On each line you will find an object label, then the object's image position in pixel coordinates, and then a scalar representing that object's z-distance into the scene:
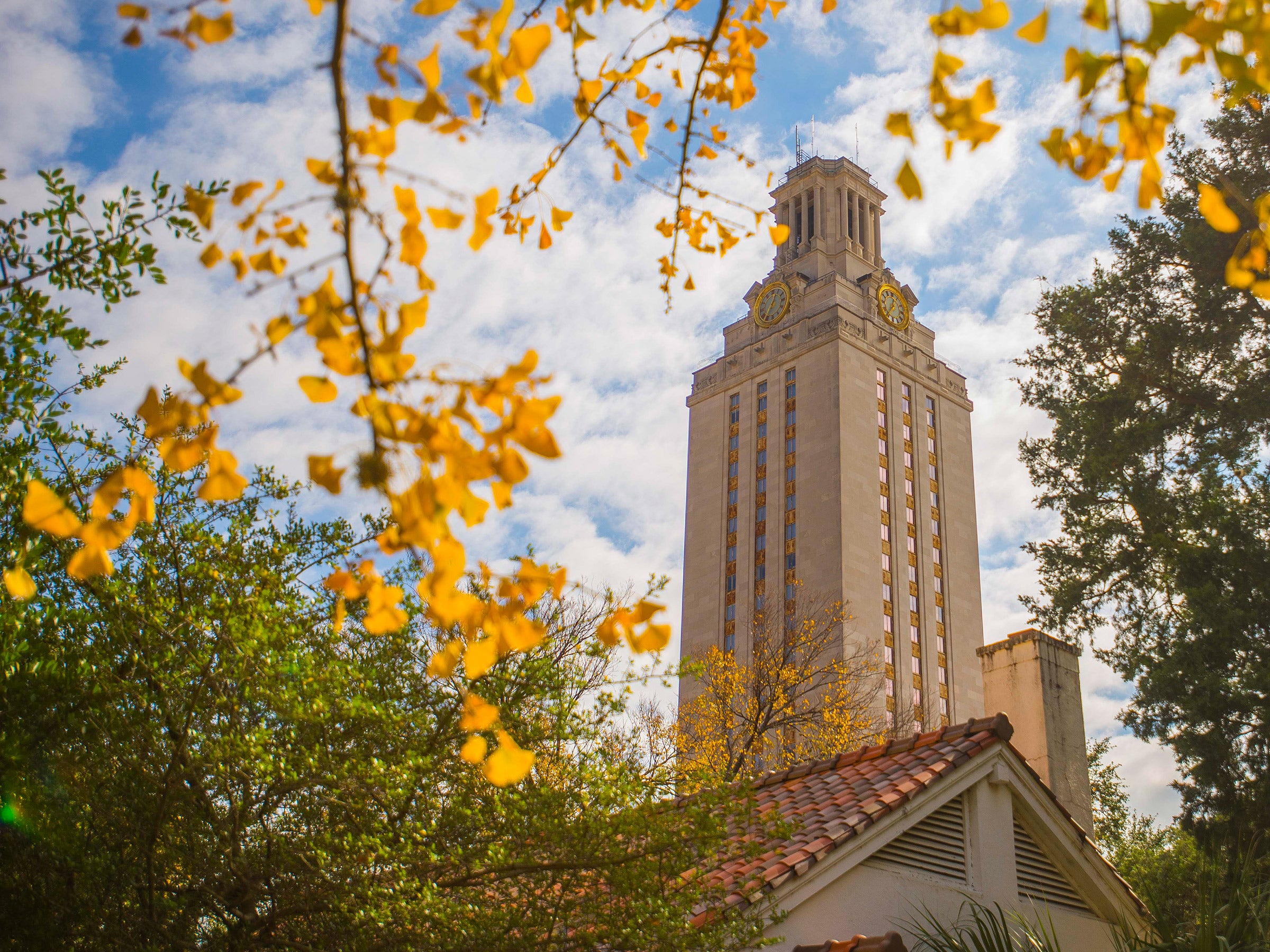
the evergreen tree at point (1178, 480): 16.25
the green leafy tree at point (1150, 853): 10.35
